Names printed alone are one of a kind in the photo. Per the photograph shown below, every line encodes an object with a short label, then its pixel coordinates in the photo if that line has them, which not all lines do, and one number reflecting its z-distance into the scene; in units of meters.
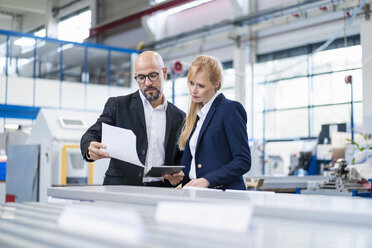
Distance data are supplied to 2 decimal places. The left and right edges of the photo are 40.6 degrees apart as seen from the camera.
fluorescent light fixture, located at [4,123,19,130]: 6.28
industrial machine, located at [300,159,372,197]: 3.89
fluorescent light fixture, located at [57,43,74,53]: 11.19
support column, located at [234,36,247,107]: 11.28
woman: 1.88
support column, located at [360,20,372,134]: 8.59
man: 2.17
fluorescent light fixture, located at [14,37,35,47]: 10.44
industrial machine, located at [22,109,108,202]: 4.44
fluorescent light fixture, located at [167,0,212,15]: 12.33
